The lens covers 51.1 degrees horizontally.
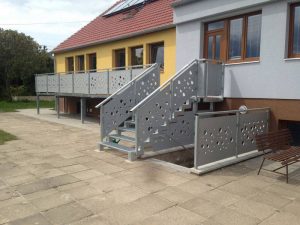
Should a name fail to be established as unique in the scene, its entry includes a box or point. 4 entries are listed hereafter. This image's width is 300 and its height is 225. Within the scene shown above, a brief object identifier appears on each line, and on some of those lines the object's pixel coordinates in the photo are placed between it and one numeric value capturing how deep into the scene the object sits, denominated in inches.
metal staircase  302.5
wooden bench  227.3
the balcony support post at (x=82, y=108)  590.1
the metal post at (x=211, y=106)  382.1
